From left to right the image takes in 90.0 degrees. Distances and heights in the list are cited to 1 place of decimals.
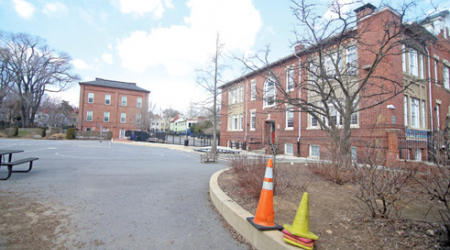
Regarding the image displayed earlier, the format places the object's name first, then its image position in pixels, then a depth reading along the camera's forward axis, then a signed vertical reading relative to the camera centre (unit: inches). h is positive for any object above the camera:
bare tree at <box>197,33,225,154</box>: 702.1 +146.5
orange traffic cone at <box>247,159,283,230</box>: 117.3 -39.6
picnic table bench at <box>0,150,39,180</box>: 252.2 -36.8
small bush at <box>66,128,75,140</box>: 1389.0 -9.2
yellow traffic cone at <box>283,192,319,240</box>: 98.7 -38.9
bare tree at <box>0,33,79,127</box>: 1596.9 +425.2
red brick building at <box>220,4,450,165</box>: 489.1 +70.5
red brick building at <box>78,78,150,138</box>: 1851.6 +232.3
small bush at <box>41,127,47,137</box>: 1509.7 +2.3
